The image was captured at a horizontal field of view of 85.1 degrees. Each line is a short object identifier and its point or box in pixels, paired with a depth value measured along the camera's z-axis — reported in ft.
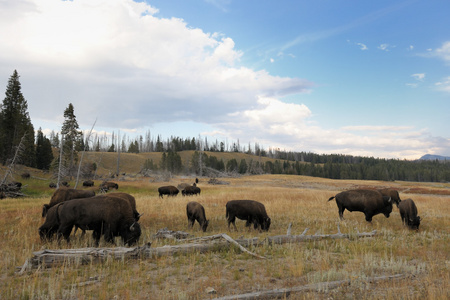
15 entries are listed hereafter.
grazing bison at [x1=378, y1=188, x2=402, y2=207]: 67.72
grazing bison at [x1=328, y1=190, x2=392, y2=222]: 47.45
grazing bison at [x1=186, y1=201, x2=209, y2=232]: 41.53
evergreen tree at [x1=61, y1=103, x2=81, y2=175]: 158.10
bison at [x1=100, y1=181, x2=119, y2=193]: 105.40
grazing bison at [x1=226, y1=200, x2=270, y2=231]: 41.32
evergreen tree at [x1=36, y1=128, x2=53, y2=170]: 217.36
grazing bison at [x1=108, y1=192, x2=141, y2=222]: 42.76
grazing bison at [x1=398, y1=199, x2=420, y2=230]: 40.88
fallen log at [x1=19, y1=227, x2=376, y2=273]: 21.42
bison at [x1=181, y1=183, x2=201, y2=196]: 96.37
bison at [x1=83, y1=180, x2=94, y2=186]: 127.85
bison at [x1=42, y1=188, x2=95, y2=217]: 43.50
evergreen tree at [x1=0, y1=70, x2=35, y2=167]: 158.51
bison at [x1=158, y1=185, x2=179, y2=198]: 95.65
